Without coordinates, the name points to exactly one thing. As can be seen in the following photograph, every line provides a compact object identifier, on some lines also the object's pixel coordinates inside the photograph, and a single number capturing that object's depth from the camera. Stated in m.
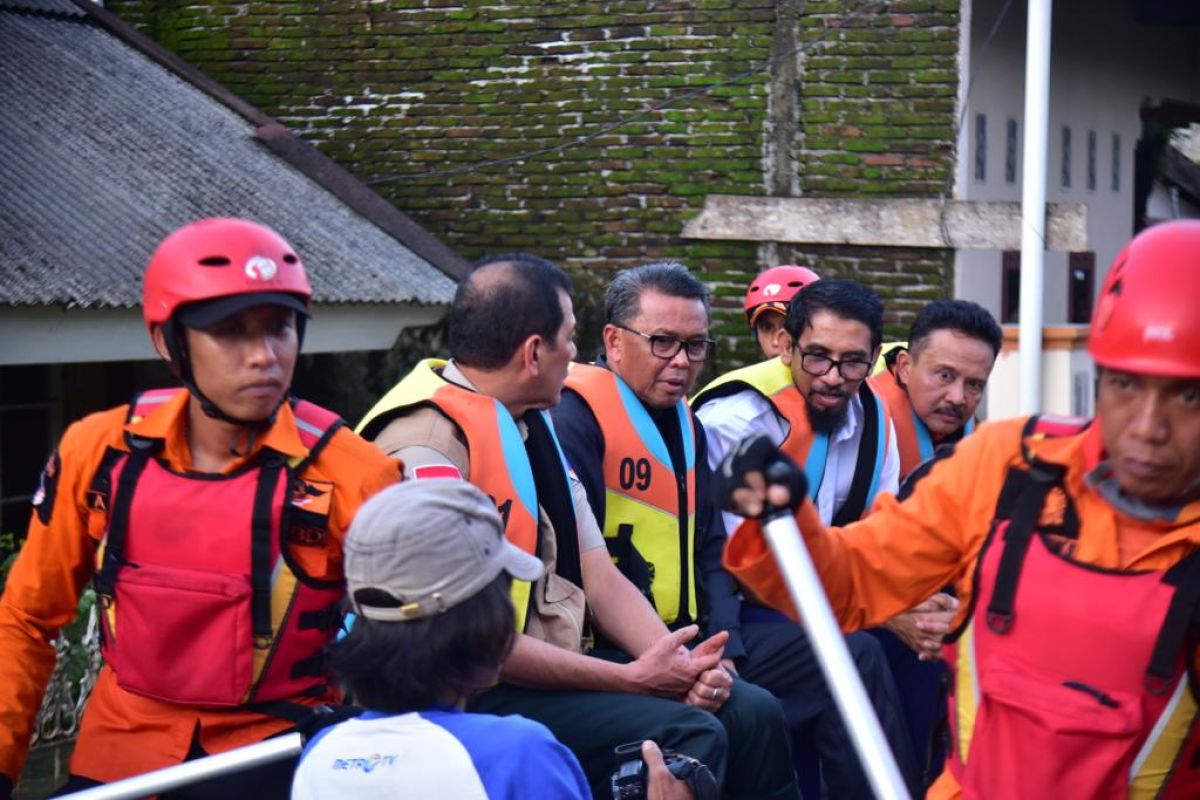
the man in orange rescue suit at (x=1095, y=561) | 2.73
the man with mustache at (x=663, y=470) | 4.50
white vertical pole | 9.12
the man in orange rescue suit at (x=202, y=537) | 3.32
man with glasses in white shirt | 5.12
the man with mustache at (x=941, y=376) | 5.59
